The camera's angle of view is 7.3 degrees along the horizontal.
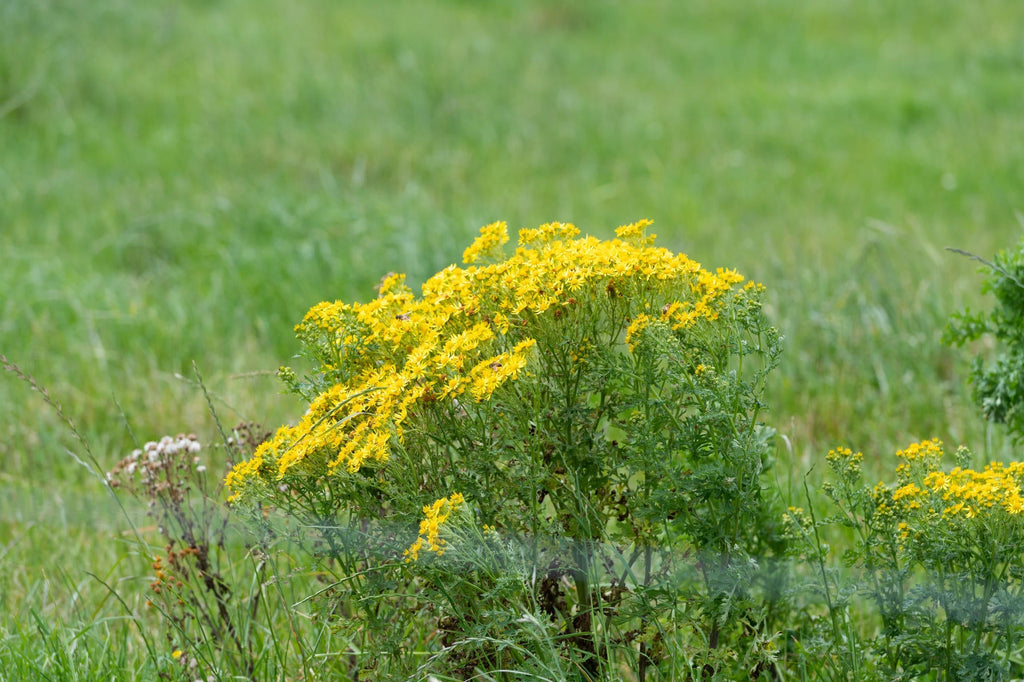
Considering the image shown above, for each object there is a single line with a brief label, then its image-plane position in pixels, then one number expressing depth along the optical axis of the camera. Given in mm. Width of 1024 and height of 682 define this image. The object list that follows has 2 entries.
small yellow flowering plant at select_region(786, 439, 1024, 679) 8708
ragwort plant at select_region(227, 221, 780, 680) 8695
